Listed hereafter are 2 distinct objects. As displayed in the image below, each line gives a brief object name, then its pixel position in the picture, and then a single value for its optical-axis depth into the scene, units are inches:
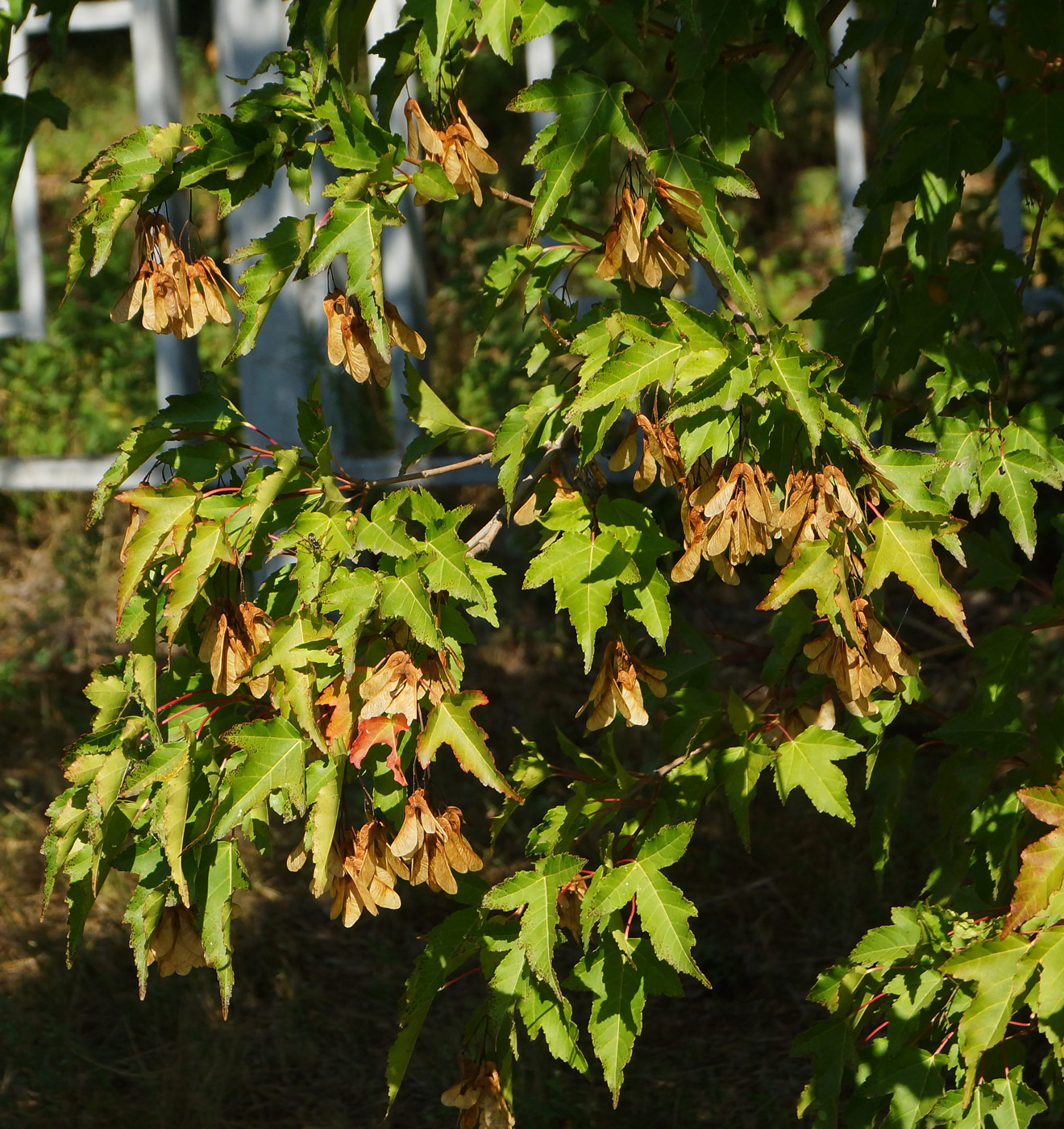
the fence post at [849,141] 314.8
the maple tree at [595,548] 96.2
